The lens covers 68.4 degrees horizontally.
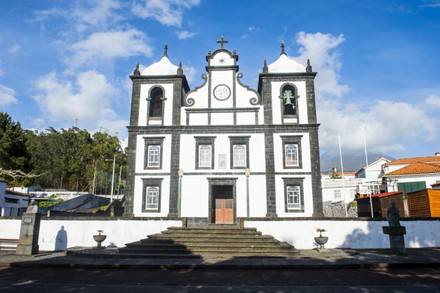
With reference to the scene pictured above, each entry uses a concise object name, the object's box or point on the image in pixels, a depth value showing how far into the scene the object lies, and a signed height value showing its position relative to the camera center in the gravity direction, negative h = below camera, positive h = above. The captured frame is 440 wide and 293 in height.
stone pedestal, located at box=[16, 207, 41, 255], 12.34 -0.75
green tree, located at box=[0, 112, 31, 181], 26.66 +5.43
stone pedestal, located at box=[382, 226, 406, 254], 12.12 -0.92
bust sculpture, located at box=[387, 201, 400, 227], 12.38 -0.14
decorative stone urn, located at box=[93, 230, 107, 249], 13.79 -1.05
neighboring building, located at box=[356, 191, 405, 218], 16.84 +0.48
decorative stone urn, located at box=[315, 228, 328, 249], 13.23 -1.10
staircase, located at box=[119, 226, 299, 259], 12.23 -1.26
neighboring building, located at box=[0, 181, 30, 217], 22.34 +0.89
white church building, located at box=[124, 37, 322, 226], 17.88 +3.85
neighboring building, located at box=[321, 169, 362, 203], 31.67 +2.32
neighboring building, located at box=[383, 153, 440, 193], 24.47 +2.71
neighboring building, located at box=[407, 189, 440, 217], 15.09 +0.44
